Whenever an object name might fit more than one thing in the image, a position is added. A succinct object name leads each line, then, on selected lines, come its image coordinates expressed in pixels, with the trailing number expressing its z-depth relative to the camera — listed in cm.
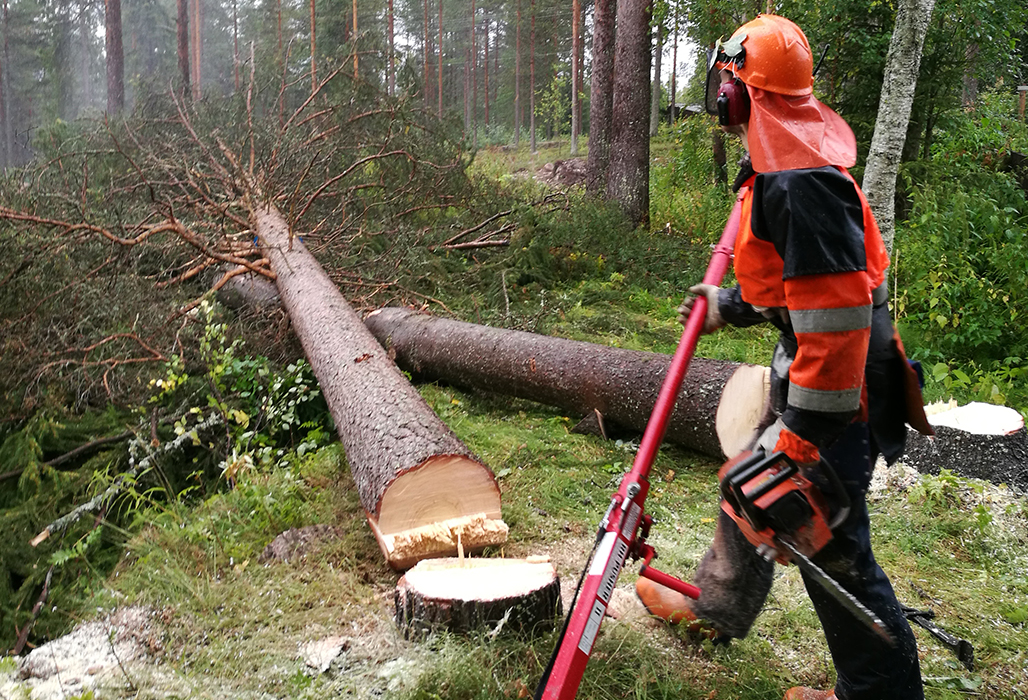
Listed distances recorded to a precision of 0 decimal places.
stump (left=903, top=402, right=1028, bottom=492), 361
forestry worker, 164
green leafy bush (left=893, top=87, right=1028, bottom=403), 573
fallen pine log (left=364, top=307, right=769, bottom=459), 326
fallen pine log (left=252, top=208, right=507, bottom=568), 297
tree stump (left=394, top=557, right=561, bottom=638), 238
